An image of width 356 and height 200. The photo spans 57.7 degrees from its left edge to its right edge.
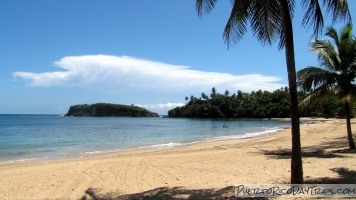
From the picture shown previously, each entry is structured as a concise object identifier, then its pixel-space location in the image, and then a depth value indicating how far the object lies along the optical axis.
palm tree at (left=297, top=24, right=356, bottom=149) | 11.34
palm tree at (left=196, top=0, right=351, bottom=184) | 5.88
